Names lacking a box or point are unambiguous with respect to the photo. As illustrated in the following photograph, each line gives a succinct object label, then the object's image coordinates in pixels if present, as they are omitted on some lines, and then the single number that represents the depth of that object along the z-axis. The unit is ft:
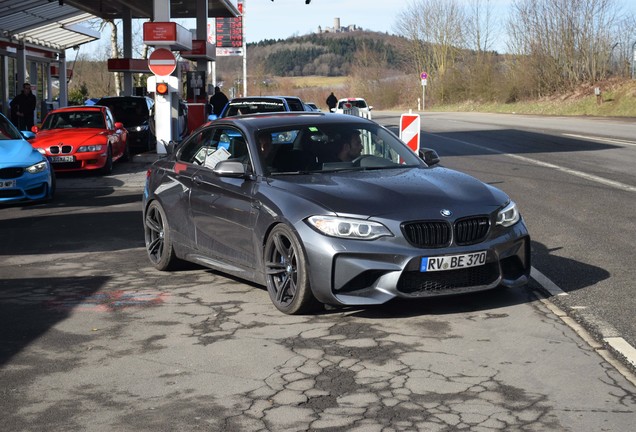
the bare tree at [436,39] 280.10
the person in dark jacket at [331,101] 176.55
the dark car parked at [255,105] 69.56
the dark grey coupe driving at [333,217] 22.40
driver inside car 26.86
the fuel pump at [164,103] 72.02
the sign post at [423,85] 260.19
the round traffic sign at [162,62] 71.46
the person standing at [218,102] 102.85
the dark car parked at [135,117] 87.71
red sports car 63.10
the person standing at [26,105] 98.78
